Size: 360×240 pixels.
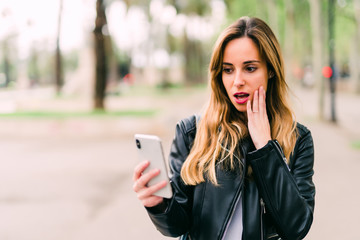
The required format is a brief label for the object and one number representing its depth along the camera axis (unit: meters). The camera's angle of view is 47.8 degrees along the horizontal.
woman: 1.63
